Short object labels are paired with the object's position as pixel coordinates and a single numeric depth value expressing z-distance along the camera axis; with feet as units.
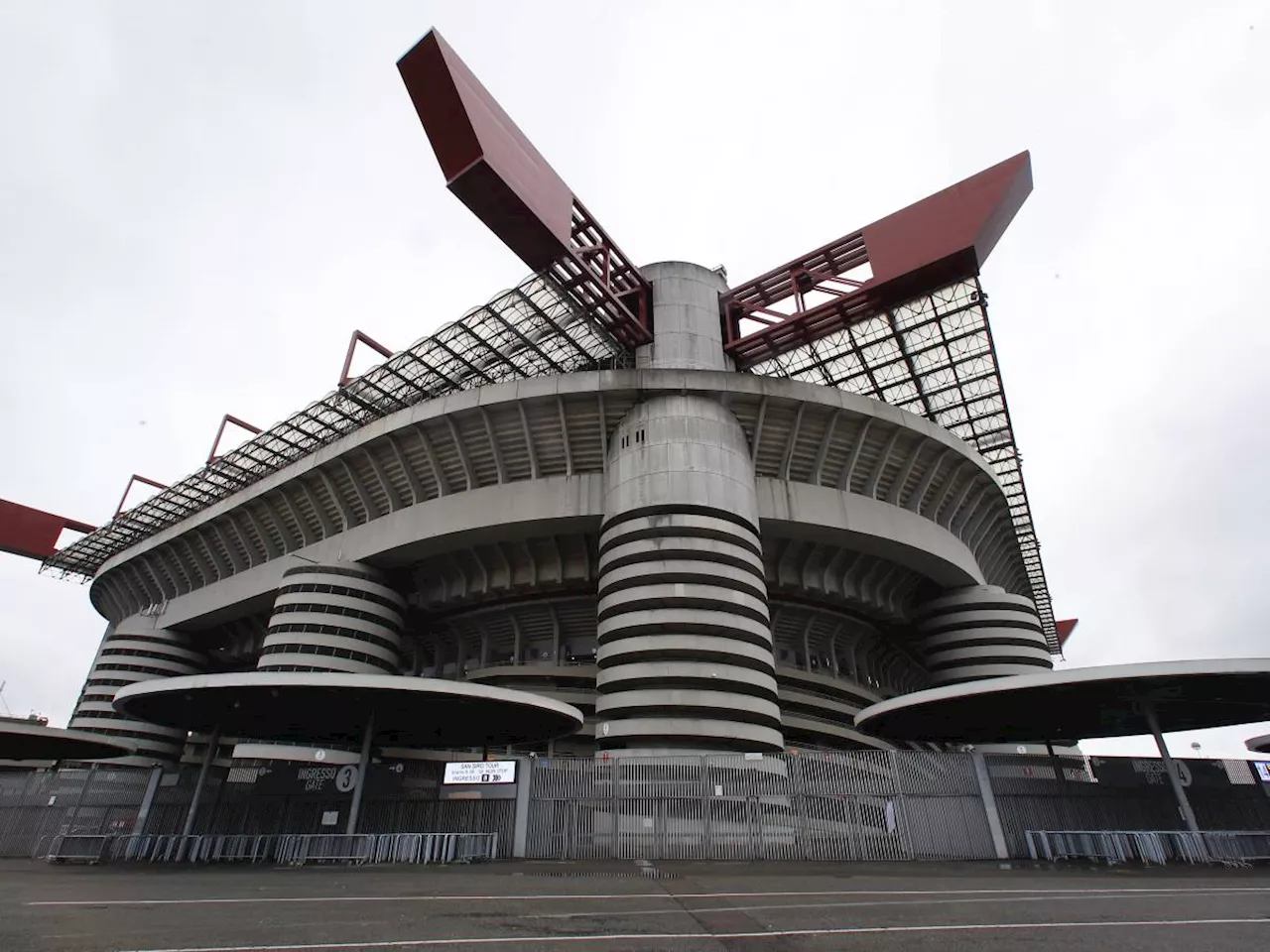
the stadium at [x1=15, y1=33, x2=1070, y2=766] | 84.58
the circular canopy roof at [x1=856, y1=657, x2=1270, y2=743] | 51.57
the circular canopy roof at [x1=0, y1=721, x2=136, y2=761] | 83.35
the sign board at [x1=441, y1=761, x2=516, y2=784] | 60.90
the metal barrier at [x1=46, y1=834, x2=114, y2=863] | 64.49
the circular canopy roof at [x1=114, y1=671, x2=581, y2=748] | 55.26
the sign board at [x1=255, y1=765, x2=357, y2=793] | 63.87
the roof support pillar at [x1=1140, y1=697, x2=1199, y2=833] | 54.44
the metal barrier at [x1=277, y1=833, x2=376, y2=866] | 57.67
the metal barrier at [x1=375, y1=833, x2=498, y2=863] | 56.90
